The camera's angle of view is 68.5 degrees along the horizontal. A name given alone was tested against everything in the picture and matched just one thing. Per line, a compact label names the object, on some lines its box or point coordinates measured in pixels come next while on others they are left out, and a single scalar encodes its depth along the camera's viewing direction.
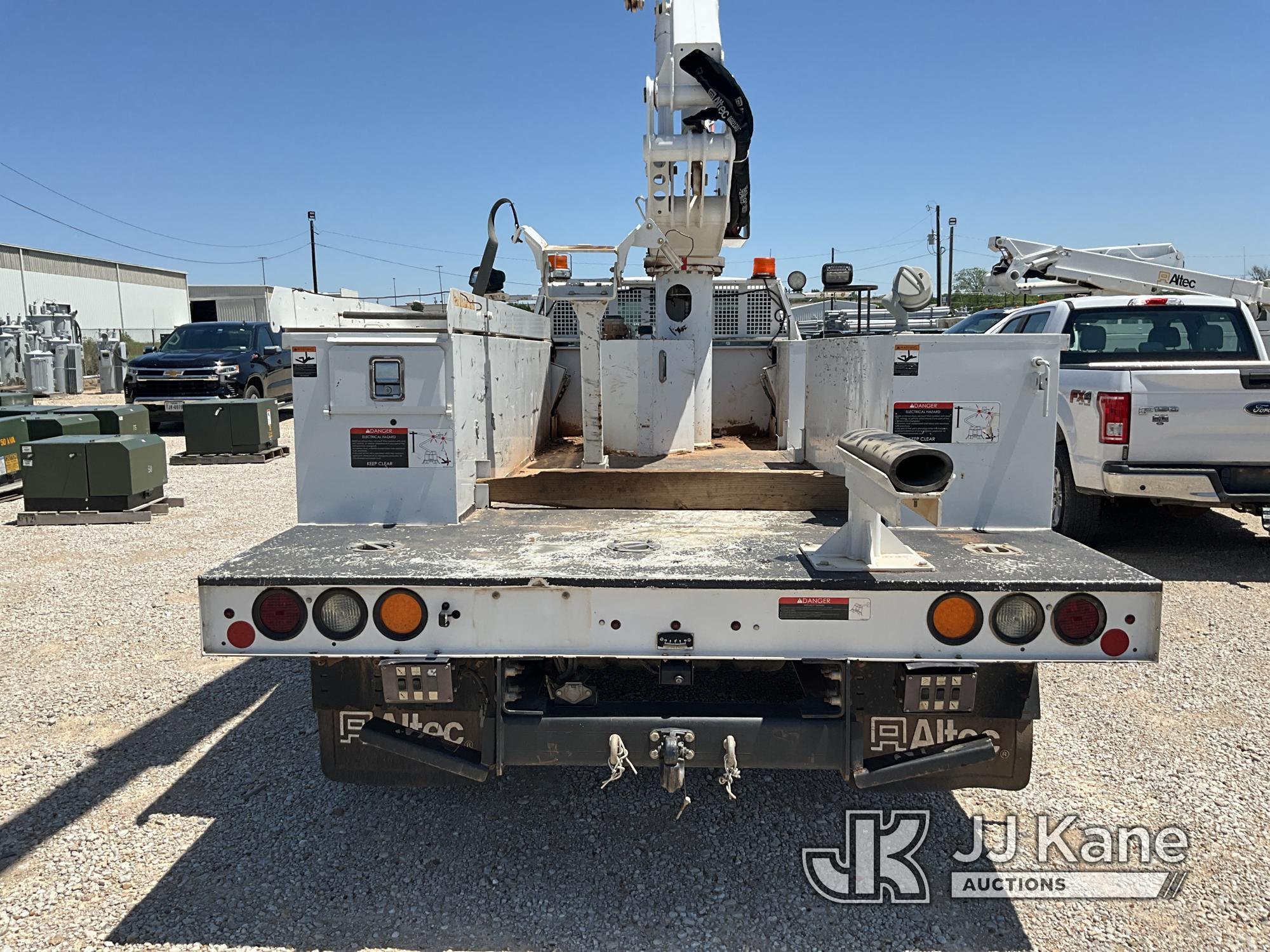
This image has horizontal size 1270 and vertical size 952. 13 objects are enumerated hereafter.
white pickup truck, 6.84
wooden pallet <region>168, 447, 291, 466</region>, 13.90
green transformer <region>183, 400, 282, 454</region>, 13.89
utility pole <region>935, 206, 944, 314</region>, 42.78
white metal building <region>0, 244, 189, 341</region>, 43.78
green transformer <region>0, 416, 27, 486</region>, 10.11
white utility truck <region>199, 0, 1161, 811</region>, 2.70
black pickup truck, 16.58
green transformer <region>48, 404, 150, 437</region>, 11.40
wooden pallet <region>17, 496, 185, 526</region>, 9.20
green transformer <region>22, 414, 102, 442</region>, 10.38
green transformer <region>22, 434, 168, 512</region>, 9.26
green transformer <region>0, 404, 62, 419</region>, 10.90
